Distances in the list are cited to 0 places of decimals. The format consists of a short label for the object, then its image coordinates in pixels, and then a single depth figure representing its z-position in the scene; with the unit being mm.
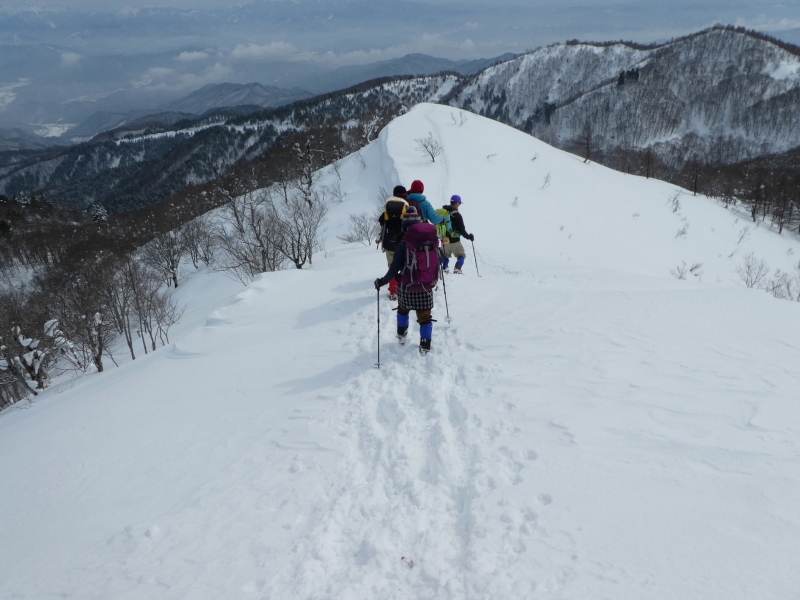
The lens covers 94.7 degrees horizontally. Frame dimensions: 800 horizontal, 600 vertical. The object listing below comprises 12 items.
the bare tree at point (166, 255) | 46094
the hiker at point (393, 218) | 7934
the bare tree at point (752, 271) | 25469
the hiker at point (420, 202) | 8312
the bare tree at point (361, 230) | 28391
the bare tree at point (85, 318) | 23281
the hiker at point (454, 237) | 9930
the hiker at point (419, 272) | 5984
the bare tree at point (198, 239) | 47156
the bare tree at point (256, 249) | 23625
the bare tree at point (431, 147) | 35744
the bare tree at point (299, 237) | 21839
